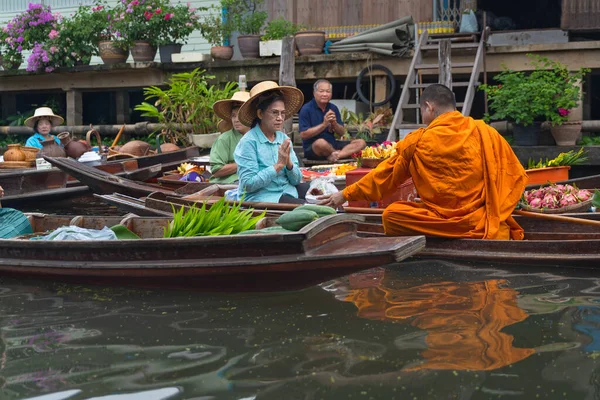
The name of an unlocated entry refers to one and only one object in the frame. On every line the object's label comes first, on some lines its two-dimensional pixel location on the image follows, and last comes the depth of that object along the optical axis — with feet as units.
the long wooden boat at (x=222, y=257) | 16.79
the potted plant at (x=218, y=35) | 46.55
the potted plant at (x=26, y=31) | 52.08
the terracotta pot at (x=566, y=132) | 36.76
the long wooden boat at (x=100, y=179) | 31.65
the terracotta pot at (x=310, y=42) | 43.60
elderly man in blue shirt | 33.63
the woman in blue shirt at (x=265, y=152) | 22.56
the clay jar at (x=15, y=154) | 36.19
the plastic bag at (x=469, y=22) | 43.14
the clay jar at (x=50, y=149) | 36.50
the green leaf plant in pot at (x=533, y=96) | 36.35
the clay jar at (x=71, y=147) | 38.32
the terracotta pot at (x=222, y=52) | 46.42
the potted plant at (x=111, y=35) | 48.67
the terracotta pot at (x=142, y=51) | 48.26
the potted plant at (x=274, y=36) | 44.80
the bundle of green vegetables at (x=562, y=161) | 28.80
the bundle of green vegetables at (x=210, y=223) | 18.88
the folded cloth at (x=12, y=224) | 22.08
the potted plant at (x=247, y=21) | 45.52
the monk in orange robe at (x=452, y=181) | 20.36
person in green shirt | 29.01
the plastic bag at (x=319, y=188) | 24.82
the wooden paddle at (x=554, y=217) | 21.43
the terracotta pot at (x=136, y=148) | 40.88
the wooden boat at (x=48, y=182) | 34.19
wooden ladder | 38.22
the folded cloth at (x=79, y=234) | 20.36
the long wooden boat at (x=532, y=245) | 19.81
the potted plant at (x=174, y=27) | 48.06
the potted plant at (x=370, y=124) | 38.42
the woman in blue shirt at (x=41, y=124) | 37.93
